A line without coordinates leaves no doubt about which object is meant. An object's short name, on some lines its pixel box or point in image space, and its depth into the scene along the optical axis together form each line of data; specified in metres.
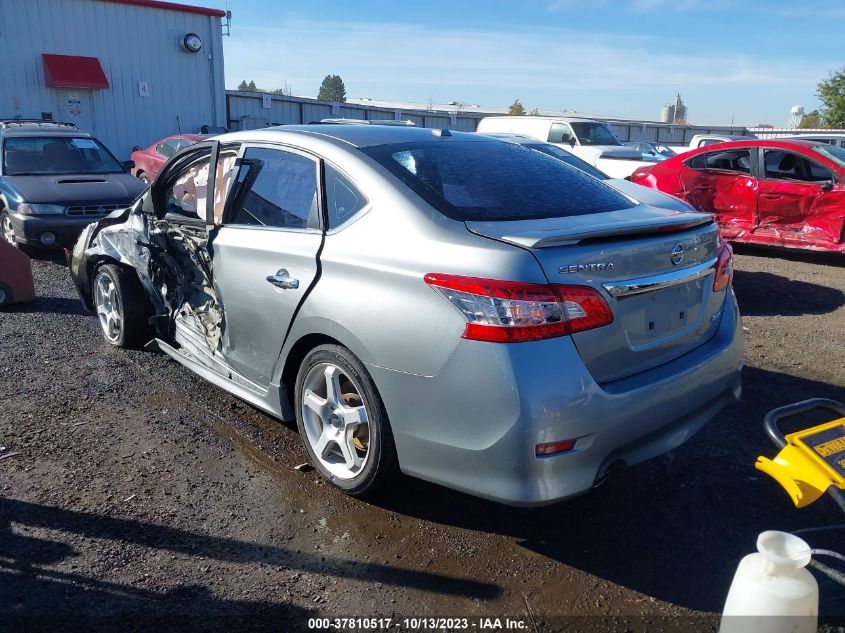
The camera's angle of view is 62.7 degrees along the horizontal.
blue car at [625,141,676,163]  21.95
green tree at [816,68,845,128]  39.12
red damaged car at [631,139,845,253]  8.59
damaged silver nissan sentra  2.57
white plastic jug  1.93
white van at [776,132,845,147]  15.84
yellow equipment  2.47
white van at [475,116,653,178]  16.12
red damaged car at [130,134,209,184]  15.17
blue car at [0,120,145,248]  8.76
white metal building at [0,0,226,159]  19.22
